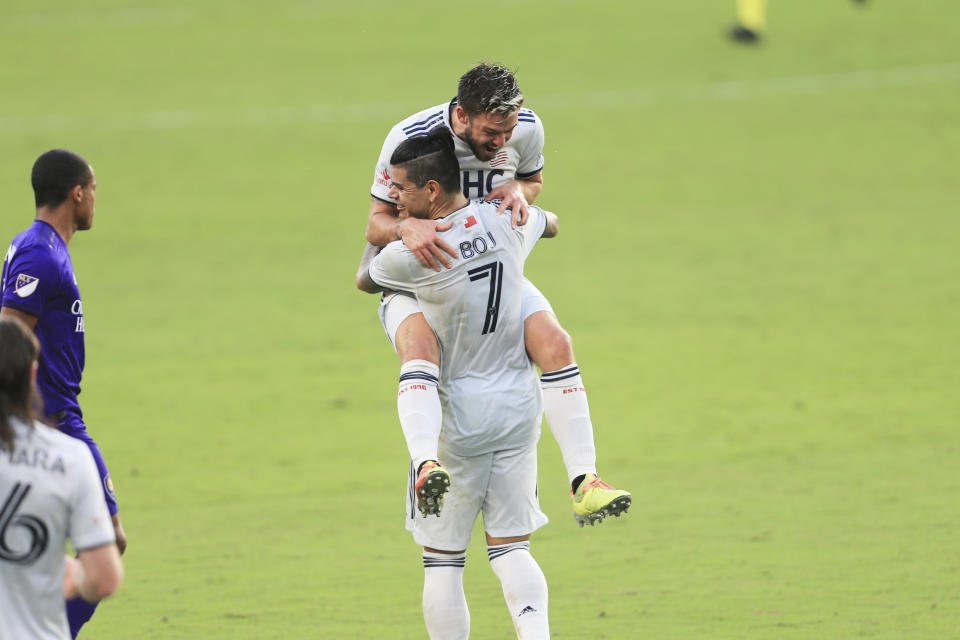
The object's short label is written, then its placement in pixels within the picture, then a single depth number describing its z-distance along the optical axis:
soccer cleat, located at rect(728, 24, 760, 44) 49.81
